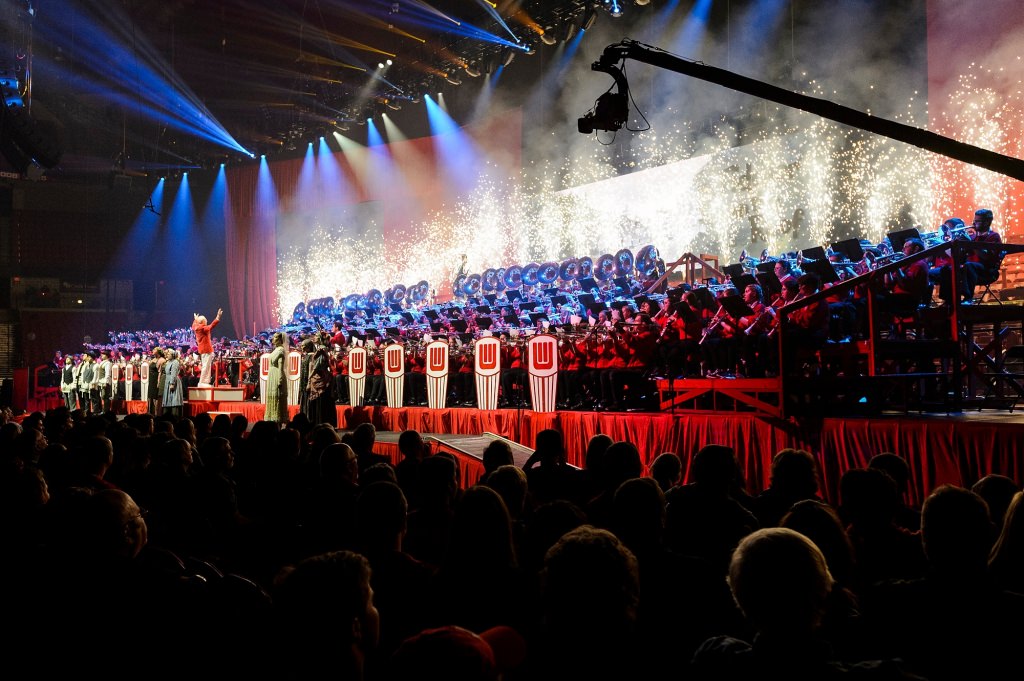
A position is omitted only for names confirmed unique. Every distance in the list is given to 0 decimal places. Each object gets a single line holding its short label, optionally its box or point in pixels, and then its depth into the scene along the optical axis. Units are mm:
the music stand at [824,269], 7564
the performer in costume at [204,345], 18297
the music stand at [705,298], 9047
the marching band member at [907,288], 7387
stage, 5809
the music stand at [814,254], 8422
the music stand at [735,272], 8805
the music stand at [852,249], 7980
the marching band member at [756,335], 8328
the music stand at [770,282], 8703
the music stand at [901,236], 7821
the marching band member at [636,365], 9844
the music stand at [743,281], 8672
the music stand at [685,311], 8969
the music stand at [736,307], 7914
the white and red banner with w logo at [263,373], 15031
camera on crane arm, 7777
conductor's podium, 16953
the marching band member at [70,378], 22297
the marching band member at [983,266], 7840
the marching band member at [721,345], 8828
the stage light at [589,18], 18666
